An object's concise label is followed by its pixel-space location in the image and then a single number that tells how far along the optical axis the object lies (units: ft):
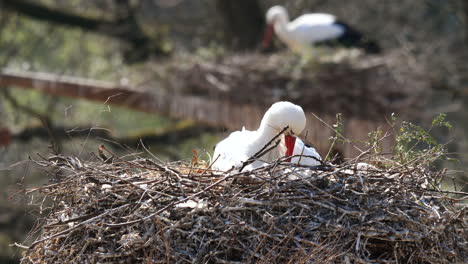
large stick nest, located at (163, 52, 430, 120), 60.80
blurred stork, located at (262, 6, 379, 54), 67.26
